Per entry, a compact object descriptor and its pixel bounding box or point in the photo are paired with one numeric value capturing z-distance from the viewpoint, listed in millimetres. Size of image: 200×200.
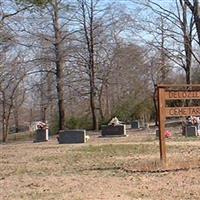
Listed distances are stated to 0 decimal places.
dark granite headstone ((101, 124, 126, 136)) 26453
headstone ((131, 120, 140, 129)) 34050
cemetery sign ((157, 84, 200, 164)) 10914
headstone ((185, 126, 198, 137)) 22622
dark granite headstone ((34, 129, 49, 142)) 26766
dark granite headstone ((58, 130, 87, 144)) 22062
